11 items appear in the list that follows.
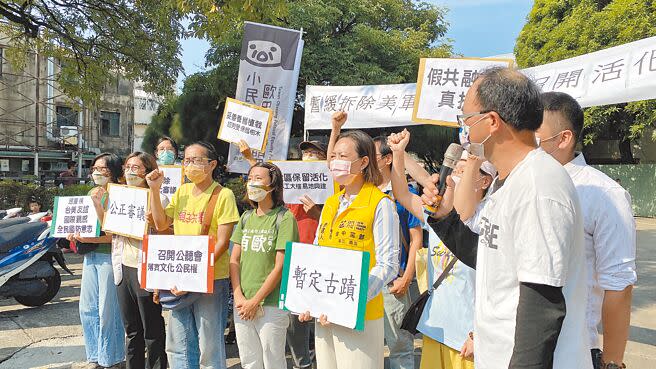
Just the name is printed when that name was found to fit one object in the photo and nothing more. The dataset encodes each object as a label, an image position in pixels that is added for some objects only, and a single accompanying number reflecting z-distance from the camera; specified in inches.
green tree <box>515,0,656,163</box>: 559.8
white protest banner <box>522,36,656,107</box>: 140.6
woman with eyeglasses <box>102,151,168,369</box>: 137.3
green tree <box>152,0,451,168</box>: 550.0
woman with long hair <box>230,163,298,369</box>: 118.1
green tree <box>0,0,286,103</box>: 399.2
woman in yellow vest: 99.7
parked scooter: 204.2
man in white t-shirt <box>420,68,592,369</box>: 49.9
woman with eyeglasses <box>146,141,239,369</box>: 128.3
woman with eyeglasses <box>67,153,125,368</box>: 147.6
